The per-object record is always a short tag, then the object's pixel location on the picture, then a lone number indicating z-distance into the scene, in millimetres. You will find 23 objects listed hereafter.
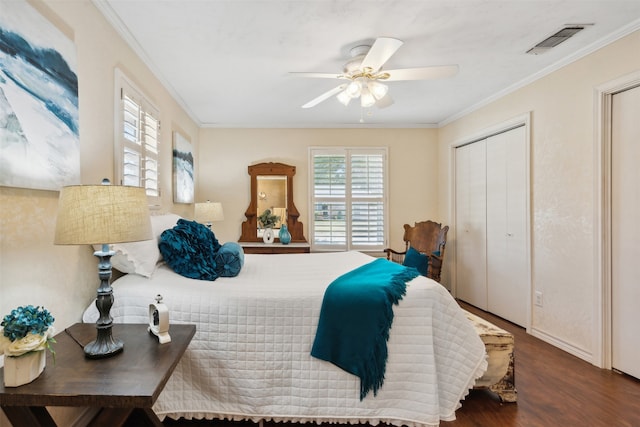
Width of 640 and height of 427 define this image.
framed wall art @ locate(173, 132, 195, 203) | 3283
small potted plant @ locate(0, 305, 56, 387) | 986
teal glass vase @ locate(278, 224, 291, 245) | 4180
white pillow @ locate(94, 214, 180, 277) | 1687
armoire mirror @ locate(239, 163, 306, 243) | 4406
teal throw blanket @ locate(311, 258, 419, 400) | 1621
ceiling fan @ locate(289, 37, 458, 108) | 1986
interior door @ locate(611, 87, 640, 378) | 2176
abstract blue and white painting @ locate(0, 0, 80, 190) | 1186
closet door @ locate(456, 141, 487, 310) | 3771
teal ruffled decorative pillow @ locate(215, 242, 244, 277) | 2088
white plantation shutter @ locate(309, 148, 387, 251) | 4508
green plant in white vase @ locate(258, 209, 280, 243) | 4230
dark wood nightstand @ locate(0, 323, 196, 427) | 980
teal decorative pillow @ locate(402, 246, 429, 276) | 3369
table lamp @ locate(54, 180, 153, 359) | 1101
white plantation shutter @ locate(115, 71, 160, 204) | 2088
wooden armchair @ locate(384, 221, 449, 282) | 3690
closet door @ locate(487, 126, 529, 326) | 3150
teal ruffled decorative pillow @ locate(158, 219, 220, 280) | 1918
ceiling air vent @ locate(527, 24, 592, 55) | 2164
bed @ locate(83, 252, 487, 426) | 1644
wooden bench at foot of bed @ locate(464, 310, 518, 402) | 1884
